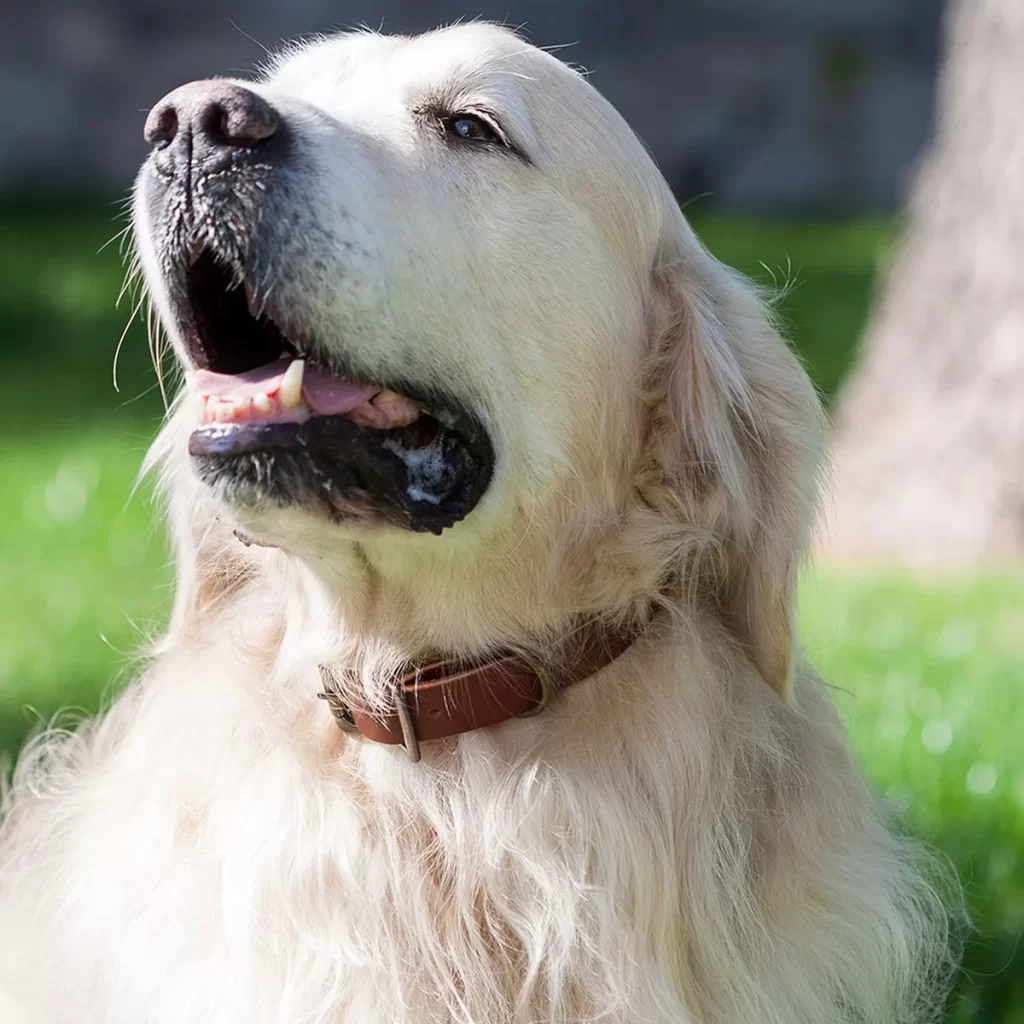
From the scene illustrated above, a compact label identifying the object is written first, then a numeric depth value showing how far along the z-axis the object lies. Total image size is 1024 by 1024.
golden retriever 2.62
